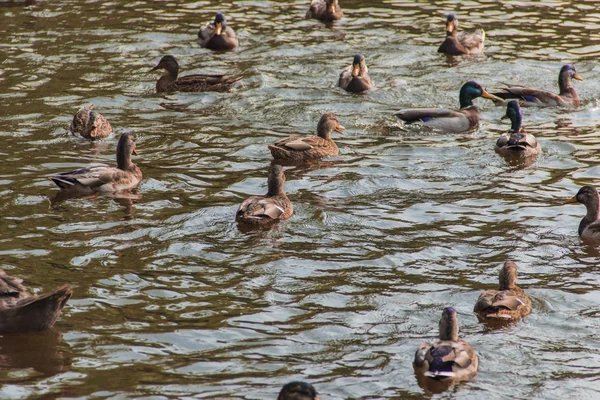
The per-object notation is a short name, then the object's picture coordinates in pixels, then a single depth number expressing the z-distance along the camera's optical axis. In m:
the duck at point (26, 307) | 9.21
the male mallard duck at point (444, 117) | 17.09
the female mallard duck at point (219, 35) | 21.41
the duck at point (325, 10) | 23.50
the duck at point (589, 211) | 12.66
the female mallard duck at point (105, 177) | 13.64
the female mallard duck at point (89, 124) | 16.14
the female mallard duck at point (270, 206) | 12.62
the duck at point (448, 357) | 8.65
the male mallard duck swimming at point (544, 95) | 18.59
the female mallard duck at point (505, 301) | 10.02
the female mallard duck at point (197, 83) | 18.94
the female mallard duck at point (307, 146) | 15.60
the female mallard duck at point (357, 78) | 18.77
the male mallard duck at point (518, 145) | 15.91
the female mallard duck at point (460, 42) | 21.34
